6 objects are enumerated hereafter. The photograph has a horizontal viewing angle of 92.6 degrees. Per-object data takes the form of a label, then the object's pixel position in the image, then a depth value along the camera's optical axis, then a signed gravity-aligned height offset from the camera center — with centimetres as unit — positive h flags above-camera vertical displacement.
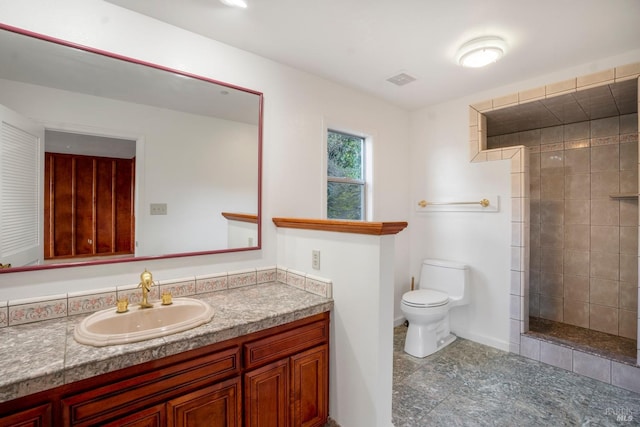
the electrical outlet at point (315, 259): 192 -29
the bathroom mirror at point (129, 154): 146 +35
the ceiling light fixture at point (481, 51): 201 +111
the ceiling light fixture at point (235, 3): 165 +115
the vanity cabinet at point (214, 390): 104 -72
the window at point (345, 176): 294 +38
